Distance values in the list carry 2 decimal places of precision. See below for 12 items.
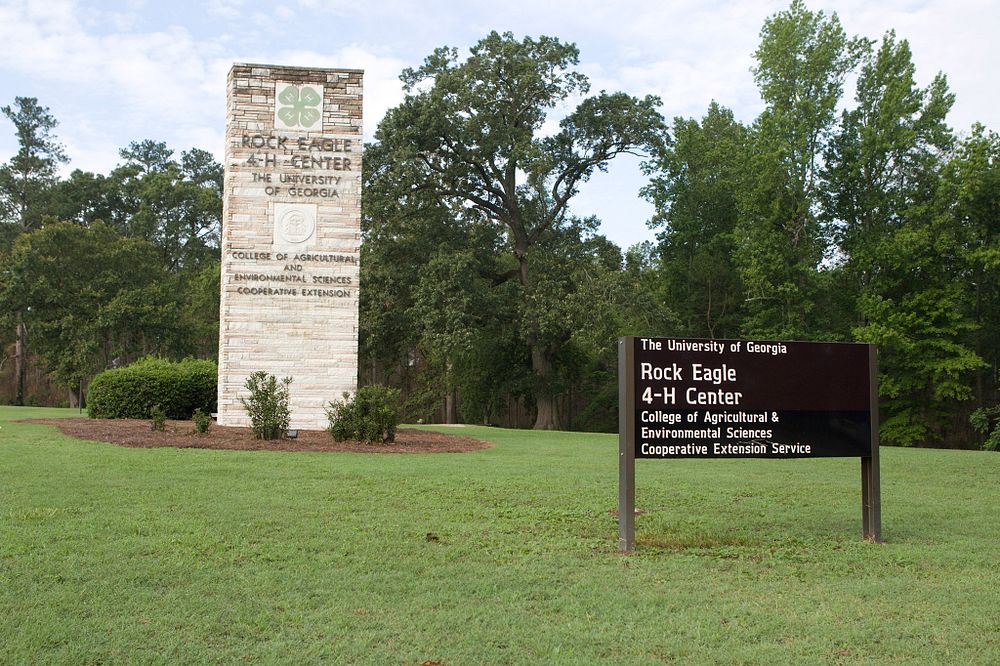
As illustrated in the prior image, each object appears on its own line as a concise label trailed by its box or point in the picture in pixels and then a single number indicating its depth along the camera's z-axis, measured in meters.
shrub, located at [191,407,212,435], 16.53
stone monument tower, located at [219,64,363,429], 19.62
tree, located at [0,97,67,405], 56.44
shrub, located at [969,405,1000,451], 26.16
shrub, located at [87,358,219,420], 21.61
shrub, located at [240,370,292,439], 16.66
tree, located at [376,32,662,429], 32.03
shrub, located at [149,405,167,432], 17.06
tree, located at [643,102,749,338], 42.62
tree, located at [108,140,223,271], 55.69
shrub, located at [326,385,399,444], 17.11
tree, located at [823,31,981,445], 33.09
